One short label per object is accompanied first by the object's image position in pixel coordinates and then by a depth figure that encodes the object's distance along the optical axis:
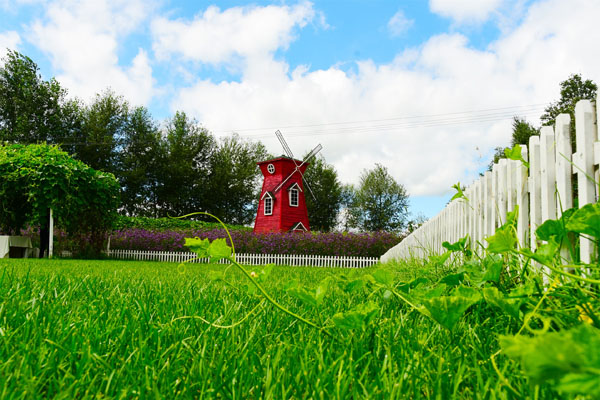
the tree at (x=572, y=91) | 25.98
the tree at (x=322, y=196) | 37.50
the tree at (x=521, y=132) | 27.96
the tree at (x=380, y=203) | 37.66
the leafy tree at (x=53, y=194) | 12.05
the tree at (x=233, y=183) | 35.06
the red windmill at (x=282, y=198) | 24.67
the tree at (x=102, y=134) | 30.81
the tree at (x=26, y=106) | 28.03
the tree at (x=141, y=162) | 32.16
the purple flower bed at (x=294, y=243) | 16.17
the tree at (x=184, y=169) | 33.34
